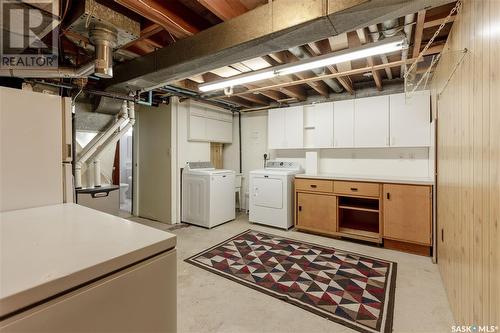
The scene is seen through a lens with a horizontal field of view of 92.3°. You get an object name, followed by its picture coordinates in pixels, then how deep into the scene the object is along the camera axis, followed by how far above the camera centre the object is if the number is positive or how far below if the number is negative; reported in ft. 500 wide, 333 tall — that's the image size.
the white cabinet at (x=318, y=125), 13.10 +2.23
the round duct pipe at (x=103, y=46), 6.29 +3.30
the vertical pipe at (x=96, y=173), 11.62 -0.38
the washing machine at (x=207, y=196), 13.48 -1.78
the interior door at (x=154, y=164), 14.24 +0.10
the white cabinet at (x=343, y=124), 12.48 +2.17
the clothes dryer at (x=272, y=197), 13.15 -1.79
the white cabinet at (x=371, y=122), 11.60 +2.15
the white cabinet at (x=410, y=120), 10.72 +2.06
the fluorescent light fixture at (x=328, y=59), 6.52 +3.35
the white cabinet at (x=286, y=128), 14.08 +2.27
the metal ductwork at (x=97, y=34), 5.73 +3.53
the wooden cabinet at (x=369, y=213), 9.88 -2.18
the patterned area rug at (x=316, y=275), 6.36 -3.76
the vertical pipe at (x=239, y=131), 17.93 +2.55
